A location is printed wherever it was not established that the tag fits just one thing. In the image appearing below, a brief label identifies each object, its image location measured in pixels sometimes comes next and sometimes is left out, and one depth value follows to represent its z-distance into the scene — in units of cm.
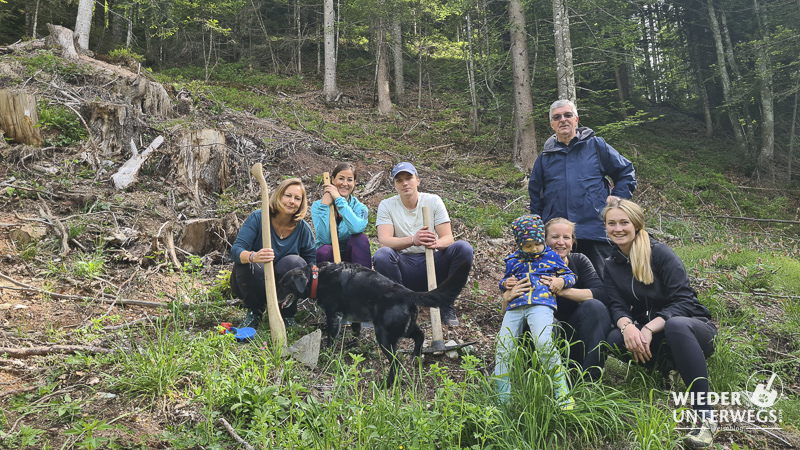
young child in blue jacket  321
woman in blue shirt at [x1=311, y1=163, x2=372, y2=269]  432
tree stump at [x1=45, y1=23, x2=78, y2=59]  966
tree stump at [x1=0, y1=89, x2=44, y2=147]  641
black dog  334
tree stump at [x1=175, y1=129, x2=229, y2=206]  693
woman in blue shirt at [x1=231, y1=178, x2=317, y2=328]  402
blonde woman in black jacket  286
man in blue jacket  410
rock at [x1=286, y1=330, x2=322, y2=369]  347
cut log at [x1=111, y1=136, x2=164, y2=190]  644
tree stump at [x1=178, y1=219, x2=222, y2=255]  574
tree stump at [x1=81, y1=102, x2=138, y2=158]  697
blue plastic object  361
